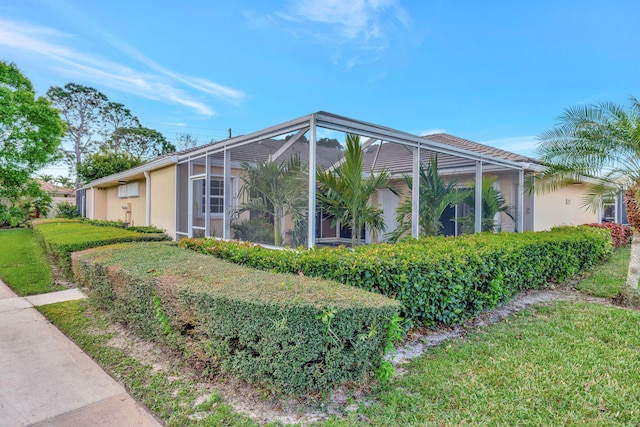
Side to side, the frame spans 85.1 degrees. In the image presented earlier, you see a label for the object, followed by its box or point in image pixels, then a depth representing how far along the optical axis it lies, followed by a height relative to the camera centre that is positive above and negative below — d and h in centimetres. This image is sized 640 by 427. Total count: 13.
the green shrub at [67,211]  2309 -7
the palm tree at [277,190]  554 +38
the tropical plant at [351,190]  584 +39
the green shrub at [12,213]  1606 -18
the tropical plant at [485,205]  884 +23
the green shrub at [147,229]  1057 -59
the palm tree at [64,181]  3703 +305
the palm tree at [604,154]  585 +112
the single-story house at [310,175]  554 +93
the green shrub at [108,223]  1372 -54
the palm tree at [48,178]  3417 +318
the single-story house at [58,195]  2633 +130
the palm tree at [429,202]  768 +26
